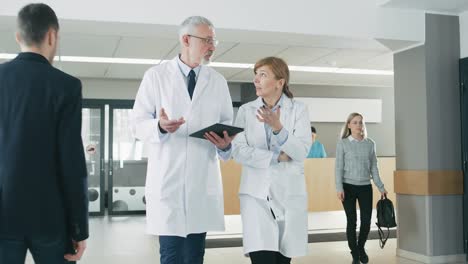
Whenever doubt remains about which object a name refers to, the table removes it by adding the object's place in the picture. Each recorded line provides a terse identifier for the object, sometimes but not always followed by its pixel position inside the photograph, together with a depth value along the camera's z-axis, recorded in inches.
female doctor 118.0
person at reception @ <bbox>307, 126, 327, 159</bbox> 360.2
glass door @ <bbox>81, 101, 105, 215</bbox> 442.3
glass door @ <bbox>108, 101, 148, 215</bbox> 441.7
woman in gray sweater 224.7
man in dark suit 69.0
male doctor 101.7
